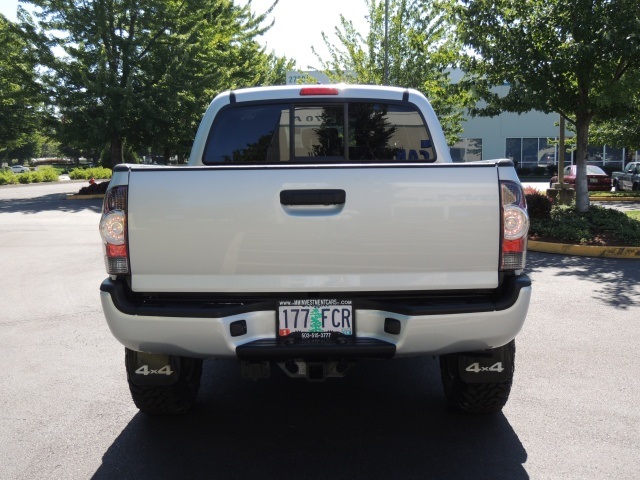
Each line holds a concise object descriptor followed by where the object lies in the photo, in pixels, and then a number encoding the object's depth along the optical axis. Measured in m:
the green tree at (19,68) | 26.33
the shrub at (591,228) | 11.23
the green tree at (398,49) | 27.41
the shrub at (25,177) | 42.84
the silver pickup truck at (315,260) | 3.00
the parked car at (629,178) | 27.78
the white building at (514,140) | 44.53
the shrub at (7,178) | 40.44
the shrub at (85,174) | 49.69
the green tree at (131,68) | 26.25
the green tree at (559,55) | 12.23
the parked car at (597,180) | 27.41
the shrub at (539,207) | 13.13
